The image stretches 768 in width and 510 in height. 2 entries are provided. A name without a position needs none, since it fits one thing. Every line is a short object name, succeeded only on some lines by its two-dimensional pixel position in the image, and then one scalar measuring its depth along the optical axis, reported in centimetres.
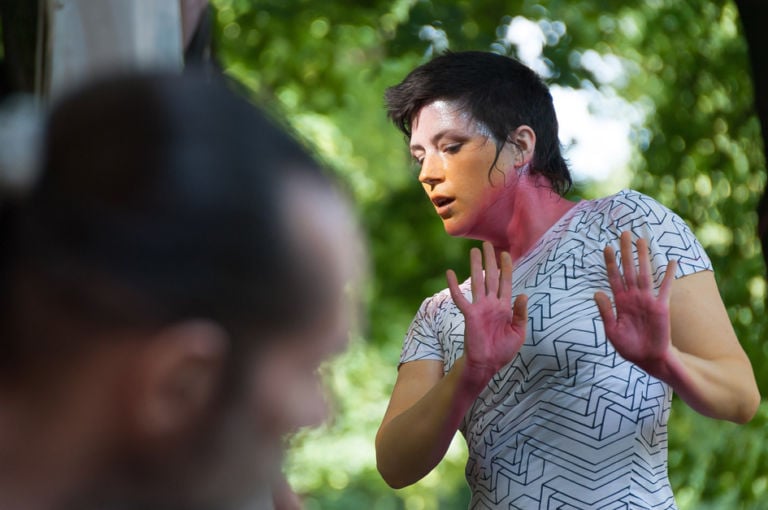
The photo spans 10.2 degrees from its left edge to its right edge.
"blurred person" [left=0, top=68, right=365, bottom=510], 319
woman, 515
